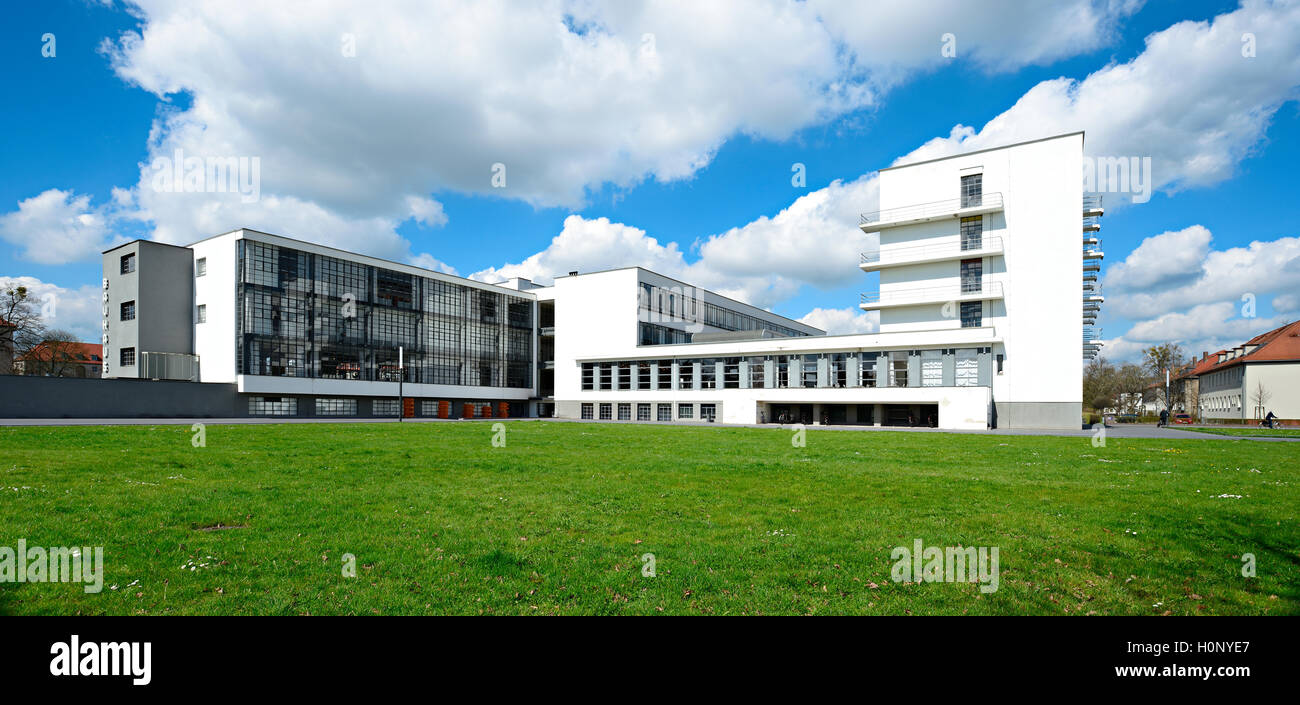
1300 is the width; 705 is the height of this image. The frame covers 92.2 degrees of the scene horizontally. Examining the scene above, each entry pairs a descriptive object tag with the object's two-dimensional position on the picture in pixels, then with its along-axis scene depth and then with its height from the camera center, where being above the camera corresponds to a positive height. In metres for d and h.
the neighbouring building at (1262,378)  76.38 -0.99
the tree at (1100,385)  93.71 -2.28
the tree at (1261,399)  75.88 -3.53
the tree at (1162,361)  96.25 +1.45
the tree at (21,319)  55.31 +4.68
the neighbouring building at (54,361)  60.91 +1.08
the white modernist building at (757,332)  51.34 +3.88
